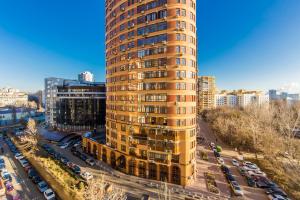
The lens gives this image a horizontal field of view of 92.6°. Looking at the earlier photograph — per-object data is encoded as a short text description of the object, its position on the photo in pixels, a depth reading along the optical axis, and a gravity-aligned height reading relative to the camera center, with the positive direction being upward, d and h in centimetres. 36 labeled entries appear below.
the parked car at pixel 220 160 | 4152 -1835
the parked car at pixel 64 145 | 5428 -1771
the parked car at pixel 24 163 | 3959 -1789
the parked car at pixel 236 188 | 2838 -1838
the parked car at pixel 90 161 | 4063 -1786
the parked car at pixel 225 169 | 3641 -1838
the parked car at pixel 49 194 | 2734 -1839
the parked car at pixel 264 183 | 3089 -1871
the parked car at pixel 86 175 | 3308 -1796
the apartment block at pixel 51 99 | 7775 +50
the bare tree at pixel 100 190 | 2038 -1412
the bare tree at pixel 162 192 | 2720 -1853
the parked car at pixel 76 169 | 3627 -1806
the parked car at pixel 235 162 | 4102 -1859
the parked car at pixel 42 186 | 2970 -1835
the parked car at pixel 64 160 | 4112 -1778
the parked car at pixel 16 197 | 2721 -1879
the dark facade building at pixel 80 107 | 7112 -367
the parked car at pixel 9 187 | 2995 -1843
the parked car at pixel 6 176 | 3350 -1821
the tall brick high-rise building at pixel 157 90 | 3086 +225
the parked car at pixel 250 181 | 3169 -1871
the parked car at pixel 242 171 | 3622 -1870
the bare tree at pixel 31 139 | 4823 -1407
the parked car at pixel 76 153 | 4616 -1761
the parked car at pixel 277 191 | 2794 -1859
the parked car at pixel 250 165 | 3853 -1845
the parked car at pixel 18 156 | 4442 -1770
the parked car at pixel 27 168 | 3715 -1792
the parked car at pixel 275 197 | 2672 -1858
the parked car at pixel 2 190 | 2819 -1782
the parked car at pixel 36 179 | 3241 -1825
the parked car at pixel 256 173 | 3594 -1879
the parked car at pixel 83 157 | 4332 -1773
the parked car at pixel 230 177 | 3303 -1844
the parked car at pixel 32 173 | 3445 -1803
